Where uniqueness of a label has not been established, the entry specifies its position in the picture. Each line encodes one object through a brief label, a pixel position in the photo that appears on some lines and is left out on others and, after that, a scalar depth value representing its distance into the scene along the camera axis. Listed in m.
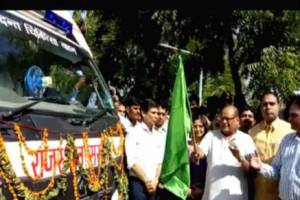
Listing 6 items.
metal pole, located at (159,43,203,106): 15.82
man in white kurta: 4.63
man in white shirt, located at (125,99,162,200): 5.14
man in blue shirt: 3.82
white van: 2.88
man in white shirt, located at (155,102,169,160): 5.85
